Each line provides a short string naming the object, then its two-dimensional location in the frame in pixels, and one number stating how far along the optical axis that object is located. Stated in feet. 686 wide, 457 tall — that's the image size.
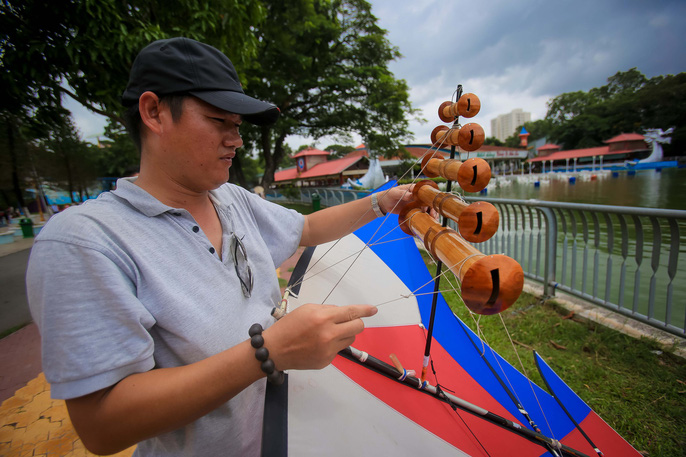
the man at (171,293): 2.12
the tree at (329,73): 36.55
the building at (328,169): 96.89
